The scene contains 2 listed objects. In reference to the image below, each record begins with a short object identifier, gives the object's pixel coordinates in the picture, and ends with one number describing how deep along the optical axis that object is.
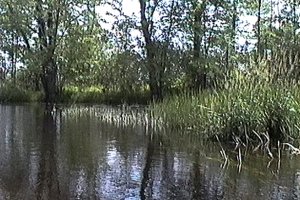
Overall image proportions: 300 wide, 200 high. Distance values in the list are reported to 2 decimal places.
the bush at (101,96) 21.00
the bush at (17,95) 26.34
